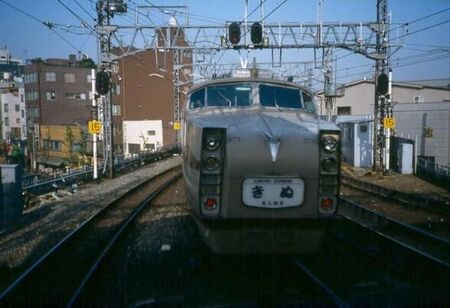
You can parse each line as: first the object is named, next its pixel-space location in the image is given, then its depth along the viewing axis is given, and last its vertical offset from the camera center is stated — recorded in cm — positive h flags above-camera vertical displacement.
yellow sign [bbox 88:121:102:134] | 1942 -1
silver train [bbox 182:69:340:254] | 600 -79
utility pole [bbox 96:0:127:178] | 2116 +378
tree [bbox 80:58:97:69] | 7347 +1094
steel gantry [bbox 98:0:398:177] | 2153 +428
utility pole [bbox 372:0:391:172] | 2162 +194
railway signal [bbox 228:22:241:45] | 2133 +443
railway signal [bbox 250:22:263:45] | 2100 +436
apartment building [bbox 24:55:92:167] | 6097 +458
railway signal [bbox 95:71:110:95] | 1992 +195
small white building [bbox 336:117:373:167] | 2533 -107
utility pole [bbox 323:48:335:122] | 3658 +387
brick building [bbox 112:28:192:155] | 5541 +304
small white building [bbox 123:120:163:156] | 5484 -81
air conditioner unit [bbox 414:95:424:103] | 4183 +243
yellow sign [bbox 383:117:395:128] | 2123 +10
